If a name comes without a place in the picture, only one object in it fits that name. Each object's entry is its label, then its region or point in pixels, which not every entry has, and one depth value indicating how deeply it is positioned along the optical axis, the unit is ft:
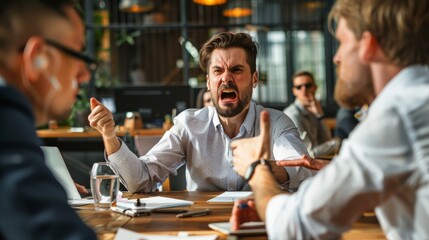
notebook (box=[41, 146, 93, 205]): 7.73
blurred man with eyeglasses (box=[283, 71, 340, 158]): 16.49
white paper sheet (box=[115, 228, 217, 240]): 5.15
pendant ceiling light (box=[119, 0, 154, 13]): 34.45
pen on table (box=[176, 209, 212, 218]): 6.25
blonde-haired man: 3.83
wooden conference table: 5.40
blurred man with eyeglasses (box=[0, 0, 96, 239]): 3.12
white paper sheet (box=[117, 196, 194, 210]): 6.81
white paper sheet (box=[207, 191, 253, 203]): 7.25
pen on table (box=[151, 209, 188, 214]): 6.52
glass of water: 6.95
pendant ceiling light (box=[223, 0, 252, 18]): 37.40
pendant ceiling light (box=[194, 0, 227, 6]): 33.17
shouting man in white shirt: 8.37
